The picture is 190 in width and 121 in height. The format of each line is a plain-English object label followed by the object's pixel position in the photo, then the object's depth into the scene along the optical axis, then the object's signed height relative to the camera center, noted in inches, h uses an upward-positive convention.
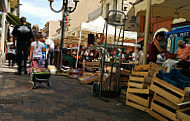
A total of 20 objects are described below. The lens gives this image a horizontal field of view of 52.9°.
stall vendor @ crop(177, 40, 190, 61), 228.6 +11.5
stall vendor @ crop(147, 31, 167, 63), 211.0 +12.8
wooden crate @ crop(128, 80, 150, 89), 150.4 -21.0
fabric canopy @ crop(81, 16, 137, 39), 396.0 +63.9
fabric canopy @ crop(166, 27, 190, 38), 299.9 +46.8
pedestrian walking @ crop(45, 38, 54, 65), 426.4 +21.7
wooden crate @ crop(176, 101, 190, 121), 104.8 -29.5
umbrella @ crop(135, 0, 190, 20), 234.1 +68.2
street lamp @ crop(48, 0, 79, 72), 355.3 +85.5
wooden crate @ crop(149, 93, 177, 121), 118.6 -32.0
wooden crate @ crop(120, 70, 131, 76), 214.7 -15.1
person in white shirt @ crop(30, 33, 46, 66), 262.1 +8.3
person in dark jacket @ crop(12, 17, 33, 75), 273.7 +25.5
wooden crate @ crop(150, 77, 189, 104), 115.9 -20.2
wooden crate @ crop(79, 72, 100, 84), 260.5 -29.2
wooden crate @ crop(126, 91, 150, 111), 145.9 -33.8
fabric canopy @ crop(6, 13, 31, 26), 487.9 +96.9
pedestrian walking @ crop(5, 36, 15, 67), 391.9 +5.7
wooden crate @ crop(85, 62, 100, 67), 308.8 -10.3
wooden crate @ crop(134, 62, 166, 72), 153.8 -6.3
